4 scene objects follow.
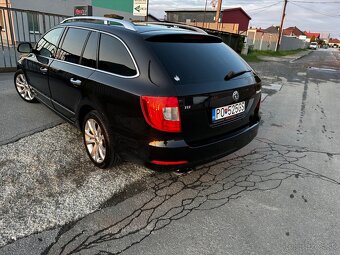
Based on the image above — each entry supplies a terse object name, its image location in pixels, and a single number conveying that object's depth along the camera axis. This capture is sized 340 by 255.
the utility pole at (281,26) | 40.59
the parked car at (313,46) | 81.04
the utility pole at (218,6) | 24.19
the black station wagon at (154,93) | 2.58
